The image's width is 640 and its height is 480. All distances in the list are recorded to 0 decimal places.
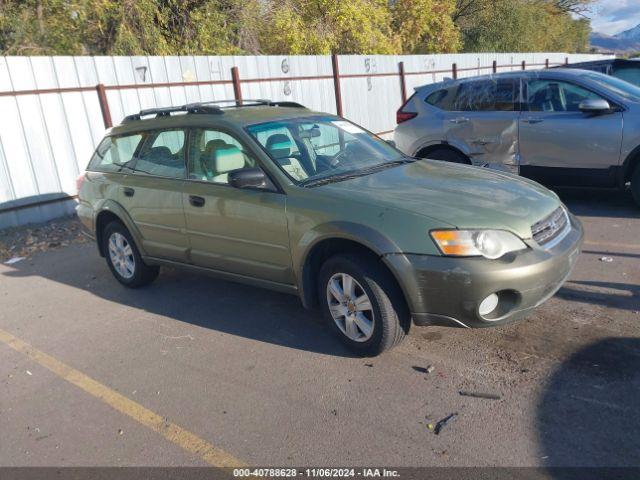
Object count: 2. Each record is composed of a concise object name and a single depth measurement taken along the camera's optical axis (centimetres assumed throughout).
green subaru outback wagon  325
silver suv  625
